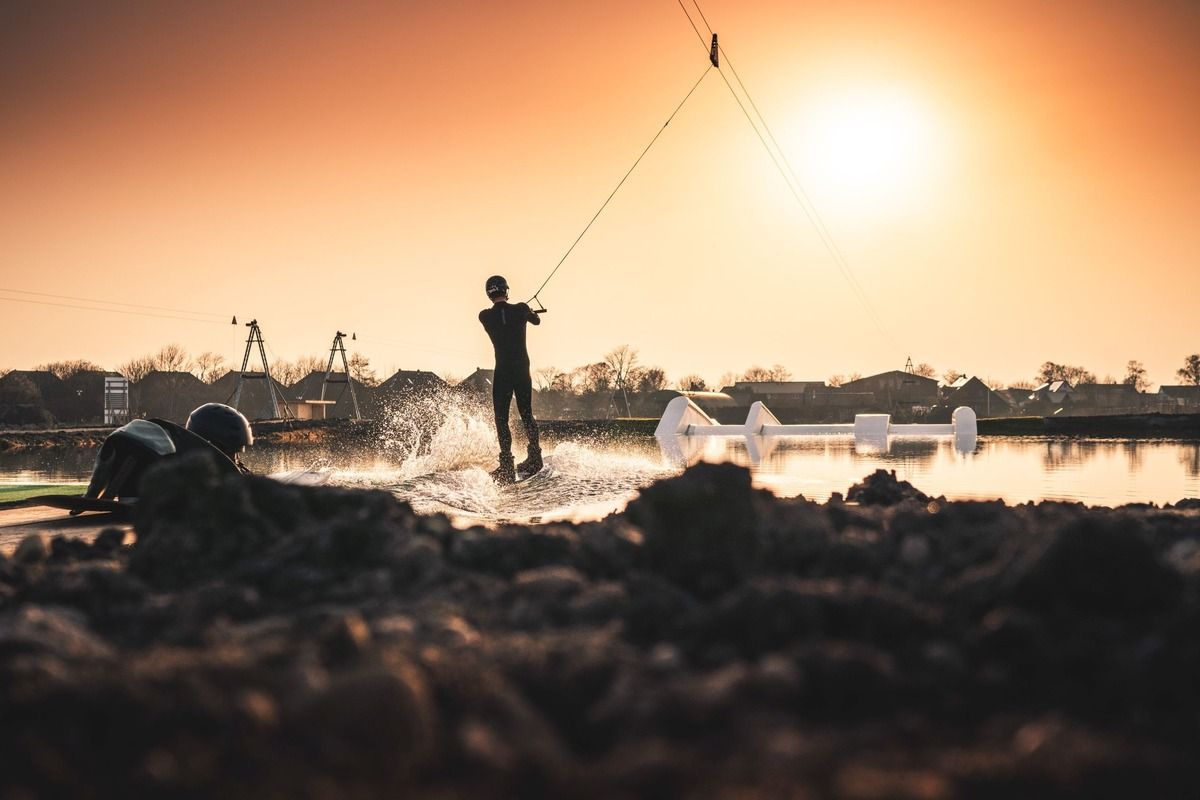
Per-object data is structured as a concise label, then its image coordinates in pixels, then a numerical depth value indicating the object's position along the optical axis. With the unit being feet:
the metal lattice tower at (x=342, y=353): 242.17
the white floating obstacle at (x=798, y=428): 119.03
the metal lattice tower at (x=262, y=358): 223.51
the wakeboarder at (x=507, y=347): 49.34
